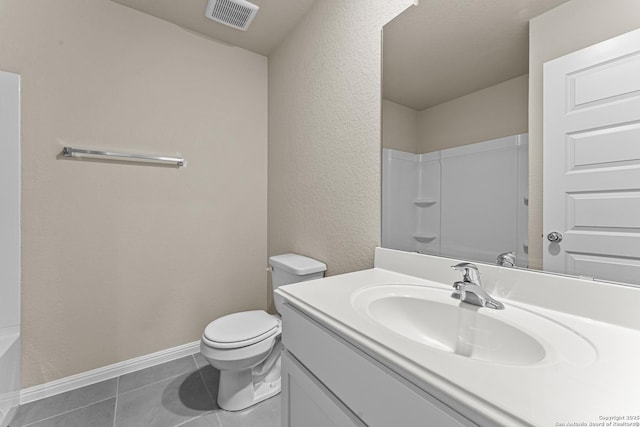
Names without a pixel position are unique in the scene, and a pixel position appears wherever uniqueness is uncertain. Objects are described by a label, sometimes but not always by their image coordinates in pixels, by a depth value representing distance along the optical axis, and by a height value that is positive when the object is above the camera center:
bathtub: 1.14 -0.74
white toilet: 1.24 -0.66
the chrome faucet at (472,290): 0.71 -0.21
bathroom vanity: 0.36 -0.25
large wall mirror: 0.75 +0.26
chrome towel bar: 1.41 +0.33
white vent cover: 1.52 +1.22
